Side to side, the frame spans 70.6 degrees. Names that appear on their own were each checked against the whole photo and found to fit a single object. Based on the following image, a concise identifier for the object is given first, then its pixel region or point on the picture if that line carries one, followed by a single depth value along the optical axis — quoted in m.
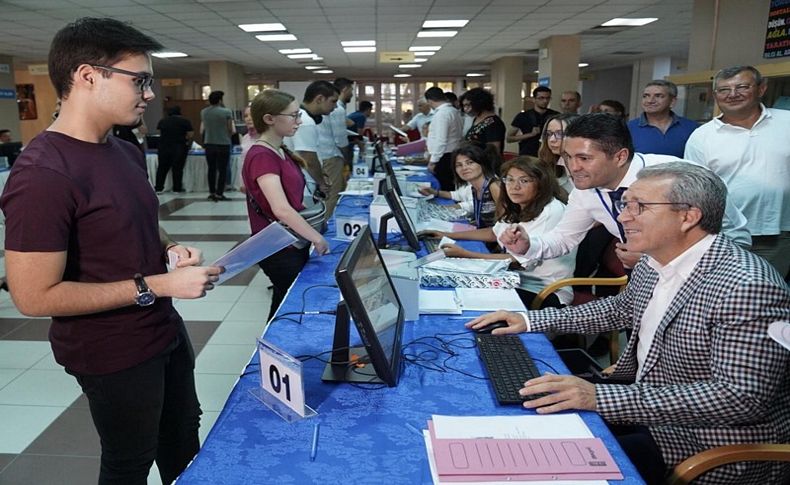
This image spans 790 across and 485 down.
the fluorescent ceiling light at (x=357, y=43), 10.58
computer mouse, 1.73
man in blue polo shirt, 3.79
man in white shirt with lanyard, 2.01
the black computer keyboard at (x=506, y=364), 1.33
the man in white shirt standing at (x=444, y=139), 5.89
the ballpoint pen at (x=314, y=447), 1.11
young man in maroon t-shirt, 1.11
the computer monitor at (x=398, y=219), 2.34
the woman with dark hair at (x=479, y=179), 3.44
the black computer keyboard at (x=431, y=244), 2.78
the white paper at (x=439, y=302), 1.88
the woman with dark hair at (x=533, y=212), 2.62
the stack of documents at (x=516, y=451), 1.02
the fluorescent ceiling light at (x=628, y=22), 8.66
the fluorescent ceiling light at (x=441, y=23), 8.45
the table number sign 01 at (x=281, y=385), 1.21
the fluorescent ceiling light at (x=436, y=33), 9.43
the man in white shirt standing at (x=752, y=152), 2.95
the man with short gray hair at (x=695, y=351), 1.19
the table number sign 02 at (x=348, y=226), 2.95
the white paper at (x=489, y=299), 1.92
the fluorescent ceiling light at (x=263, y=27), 8.45
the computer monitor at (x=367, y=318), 1.14
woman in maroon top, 2.34
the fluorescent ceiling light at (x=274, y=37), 9.59
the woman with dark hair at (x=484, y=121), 5.71
